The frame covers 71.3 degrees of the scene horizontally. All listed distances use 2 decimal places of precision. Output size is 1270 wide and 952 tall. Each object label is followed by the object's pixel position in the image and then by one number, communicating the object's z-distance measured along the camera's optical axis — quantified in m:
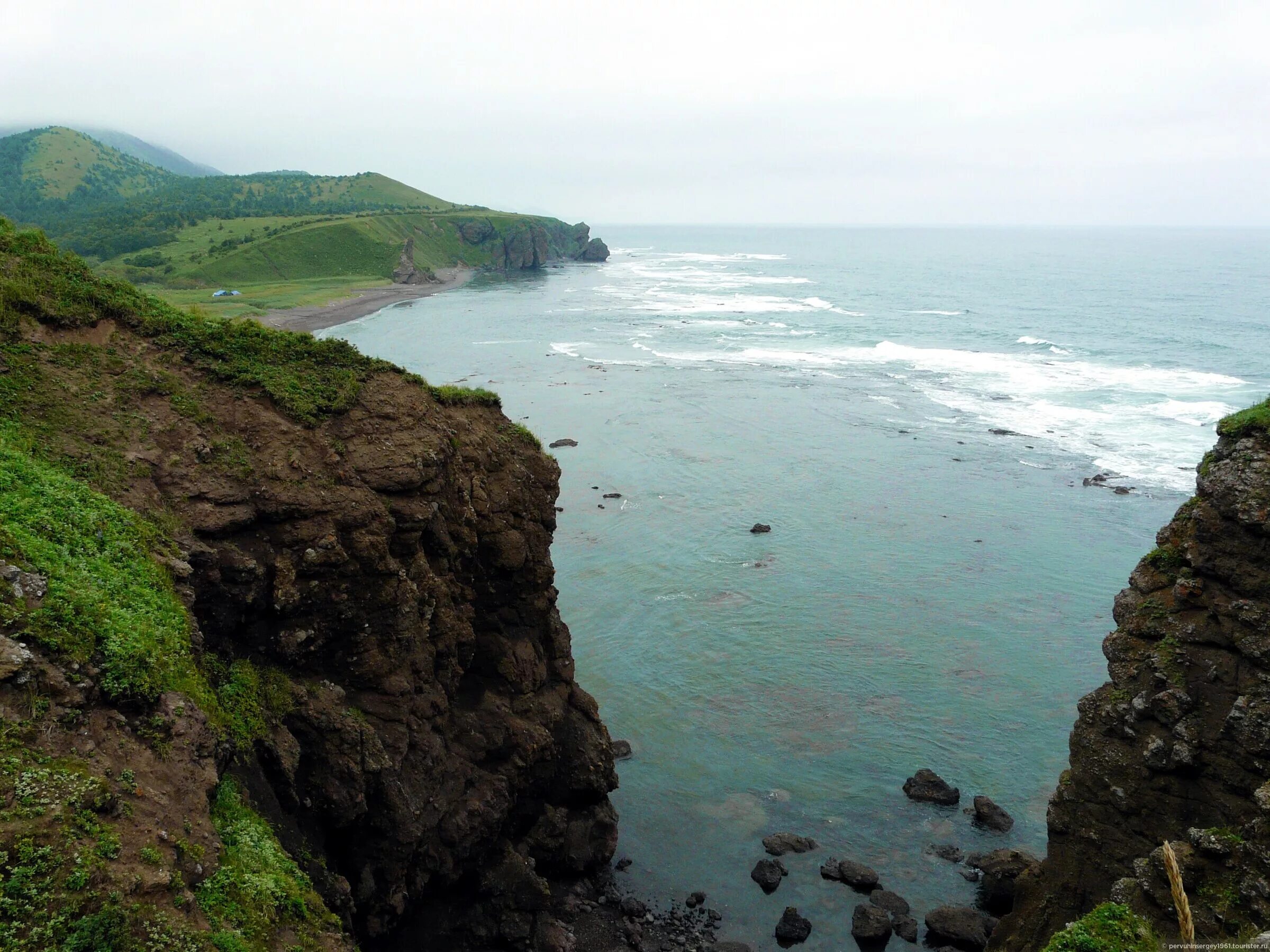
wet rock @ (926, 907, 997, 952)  25.55
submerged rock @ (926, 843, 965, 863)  29.27
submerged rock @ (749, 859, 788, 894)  28.11
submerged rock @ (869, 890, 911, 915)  26.95
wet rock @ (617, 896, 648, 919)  26.59
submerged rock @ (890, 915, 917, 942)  26.06
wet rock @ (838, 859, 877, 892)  28.09
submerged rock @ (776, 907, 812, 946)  26.19
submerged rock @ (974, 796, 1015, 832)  30.34
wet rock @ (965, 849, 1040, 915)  27.09
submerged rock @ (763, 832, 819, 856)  29.75
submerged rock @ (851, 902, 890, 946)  25.94
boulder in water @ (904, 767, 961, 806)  31.84
